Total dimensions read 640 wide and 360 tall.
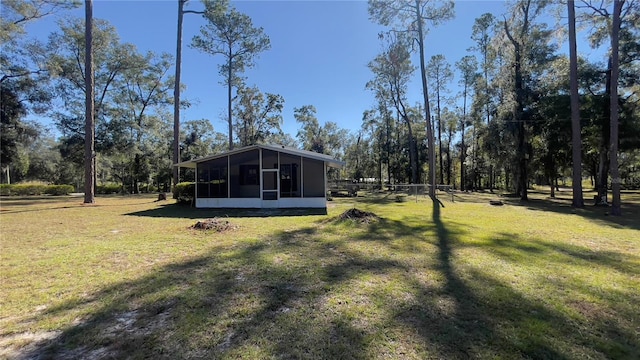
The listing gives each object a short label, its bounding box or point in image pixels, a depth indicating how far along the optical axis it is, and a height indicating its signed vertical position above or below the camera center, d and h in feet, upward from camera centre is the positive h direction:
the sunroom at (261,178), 42.80 +0.87
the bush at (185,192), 47.98 -1.39
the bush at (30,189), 81.46 -1.22
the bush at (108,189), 100.39 -1.60
